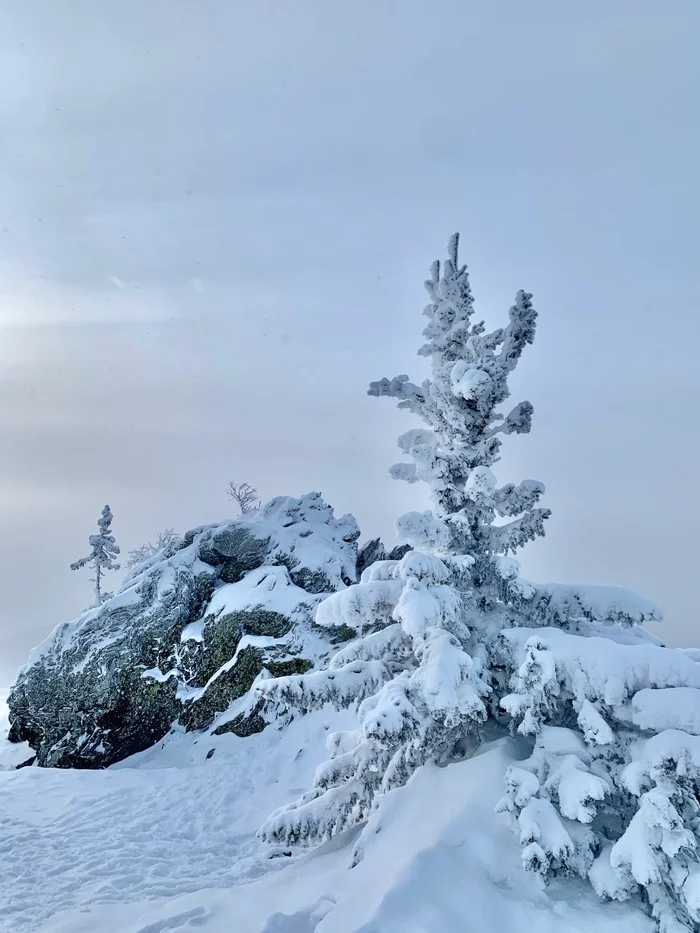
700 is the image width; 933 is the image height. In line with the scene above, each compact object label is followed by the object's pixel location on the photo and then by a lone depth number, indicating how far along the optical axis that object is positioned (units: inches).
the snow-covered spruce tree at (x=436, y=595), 314.0
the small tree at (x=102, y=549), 1409.9
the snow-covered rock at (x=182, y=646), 792.9
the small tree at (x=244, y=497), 1848.1
